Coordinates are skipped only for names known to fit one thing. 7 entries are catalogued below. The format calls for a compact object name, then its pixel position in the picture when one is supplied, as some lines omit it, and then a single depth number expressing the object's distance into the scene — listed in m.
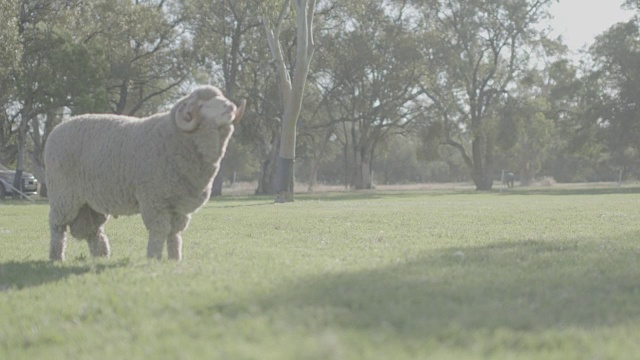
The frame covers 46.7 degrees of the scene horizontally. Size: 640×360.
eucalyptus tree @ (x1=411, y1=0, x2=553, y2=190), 48.19
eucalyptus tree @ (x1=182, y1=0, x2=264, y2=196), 40.28
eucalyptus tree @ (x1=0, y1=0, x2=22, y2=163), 29.03
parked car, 33.28
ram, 7.26
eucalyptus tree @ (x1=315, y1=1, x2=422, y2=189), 47.16
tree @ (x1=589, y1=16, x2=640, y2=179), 48.03
